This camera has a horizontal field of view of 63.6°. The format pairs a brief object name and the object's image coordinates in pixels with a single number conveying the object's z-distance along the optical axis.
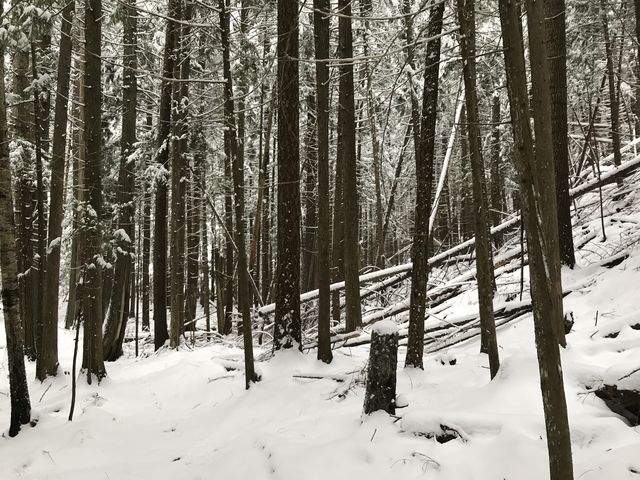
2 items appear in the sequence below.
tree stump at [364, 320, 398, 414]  5.12
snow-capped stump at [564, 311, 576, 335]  5.89
